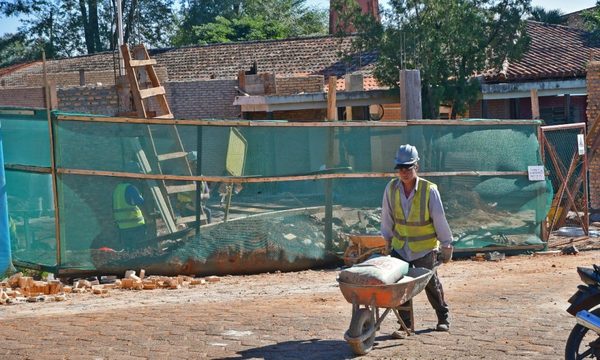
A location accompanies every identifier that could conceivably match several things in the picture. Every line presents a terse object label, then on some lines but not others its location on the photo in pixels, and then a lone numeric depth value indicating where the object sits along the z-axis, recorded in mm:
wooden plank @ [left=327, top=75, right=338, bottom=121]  13969
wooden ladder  12766
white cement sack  7656
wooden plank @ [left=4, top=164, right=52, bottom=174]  12595
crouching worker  12586
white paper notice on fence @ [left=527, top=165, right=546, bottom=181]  14664
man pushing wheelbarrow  8430
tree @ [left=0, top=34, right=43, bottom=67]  56406
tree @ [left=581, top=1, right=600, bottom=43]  32406
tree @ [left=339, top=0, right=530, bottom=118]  27953
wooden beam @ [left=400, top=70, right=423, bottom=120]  15805
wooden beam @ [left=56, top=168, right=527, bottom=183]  12523
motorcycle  7000
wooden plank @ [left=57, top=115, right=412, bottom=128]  12500
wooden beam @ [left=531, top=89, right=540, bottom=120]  16719
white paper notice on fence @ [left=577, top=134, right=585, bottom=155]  16953
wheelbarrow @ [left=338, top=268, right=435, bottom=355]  7688
